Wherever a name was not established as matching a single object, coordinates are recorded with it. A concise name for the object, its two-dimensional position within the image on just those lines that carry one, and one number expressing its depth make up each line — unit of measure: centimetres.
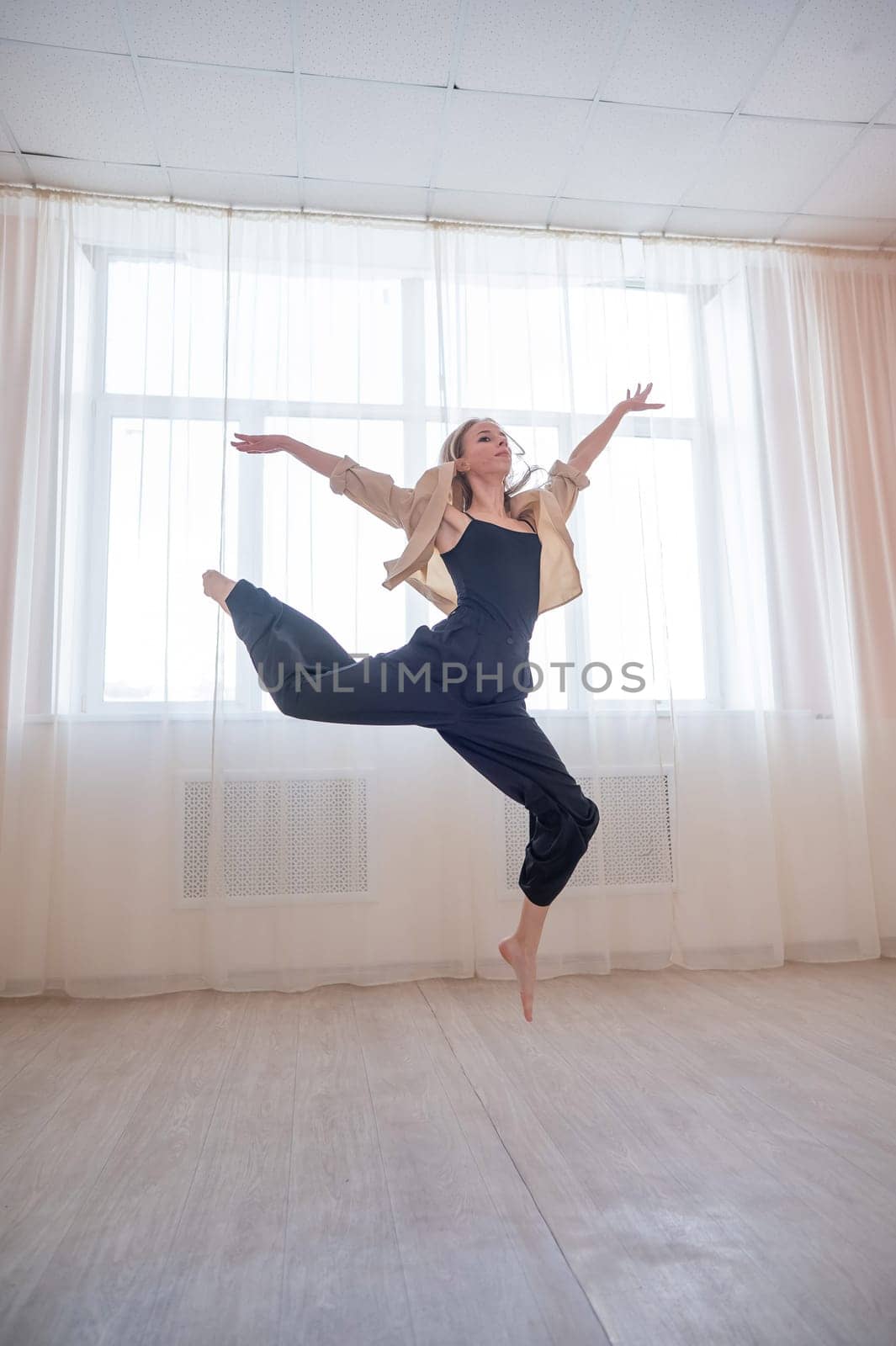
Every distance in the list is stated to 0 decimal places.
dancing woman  204
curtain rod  339
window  328
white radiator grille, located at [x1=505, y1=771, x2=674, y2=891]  333
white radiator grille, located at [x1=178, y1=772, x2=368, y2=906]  316
